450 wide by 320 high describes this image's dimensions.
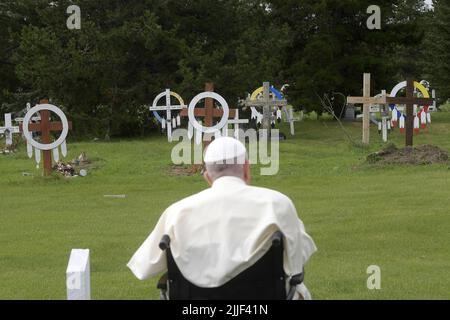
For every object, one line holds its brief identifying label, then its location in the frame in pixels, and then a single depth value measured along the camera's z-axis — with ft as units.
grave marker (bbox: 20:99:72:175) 56.59
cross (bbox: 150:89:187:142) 81.56
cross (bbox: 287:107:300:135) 100.39
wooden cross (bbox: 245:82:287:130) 78.23
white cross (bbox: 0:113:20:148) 71.31
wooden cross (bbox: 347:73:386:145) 78.23
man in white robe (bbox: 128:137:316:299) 14.44
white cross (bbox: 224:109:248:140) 74.29
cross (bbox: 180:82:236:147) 61.82
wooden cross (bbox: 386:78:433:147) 71.67
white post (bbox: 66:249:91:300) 13.58
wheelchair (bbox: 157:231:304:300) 14.60
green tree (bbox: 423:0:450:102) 124.16
